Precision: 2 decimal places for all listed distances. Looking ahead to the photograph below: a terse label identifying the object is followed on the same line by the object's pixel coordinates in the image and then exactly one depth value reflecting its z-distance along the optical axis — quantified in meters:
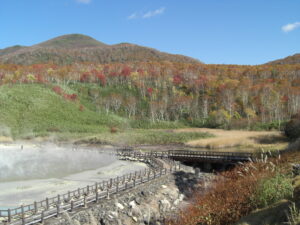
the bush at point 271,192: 14.15
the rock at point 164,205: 26.69
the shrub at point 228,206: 14.43
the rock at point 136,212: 24.60
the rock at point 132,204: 25.55
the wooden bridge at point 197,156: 44.62
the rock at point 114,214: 23.31
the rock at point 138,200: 26.53
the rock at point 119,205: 24.73
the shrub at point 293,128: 58.40
